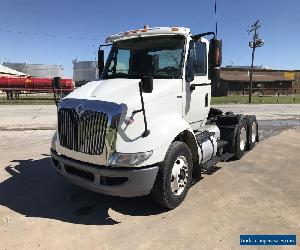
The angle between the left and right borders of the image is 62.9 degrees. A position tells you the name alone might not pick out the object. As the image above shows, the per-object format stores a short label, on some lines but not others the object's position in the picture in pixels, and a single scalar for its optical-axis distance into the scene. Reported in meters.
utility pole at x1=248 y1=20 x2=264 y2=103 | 32.77
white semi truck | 3.49
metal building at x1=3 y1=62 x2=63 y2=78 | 83.07
